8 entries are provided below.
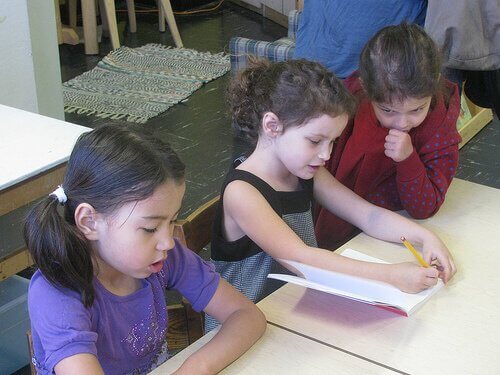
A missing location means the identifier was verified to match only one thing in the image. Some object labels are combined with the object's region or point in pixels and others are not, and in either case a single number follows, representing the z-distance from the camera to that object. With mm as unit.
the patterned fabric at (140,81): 4488
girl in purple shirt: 1174
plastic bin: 2180
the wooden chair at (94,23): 5496
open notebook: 1312
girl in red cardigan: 1714
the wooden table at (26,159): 1705
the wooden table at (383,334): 1223
